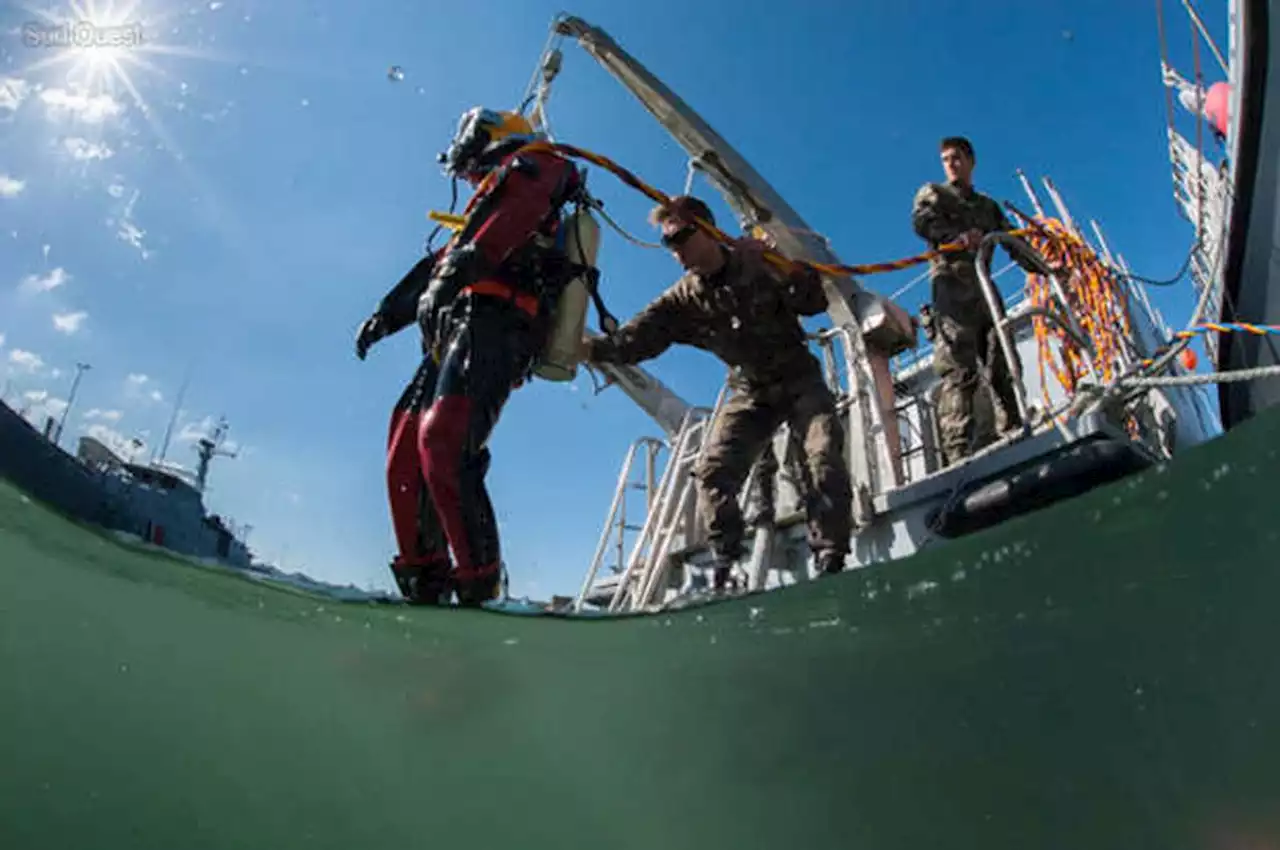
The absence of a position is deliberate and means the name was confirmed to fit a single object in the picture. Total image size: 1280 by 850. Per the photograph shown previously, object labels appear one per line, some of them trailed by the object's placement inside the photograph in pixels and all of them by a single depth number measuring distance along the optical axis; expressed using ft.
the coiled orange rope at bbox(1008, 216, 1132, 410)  14.76
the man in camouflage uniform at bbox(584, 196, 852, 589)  12.28
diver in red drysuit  9.63
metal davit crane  15.53
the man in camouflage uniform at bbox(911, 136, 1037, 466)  14.84
